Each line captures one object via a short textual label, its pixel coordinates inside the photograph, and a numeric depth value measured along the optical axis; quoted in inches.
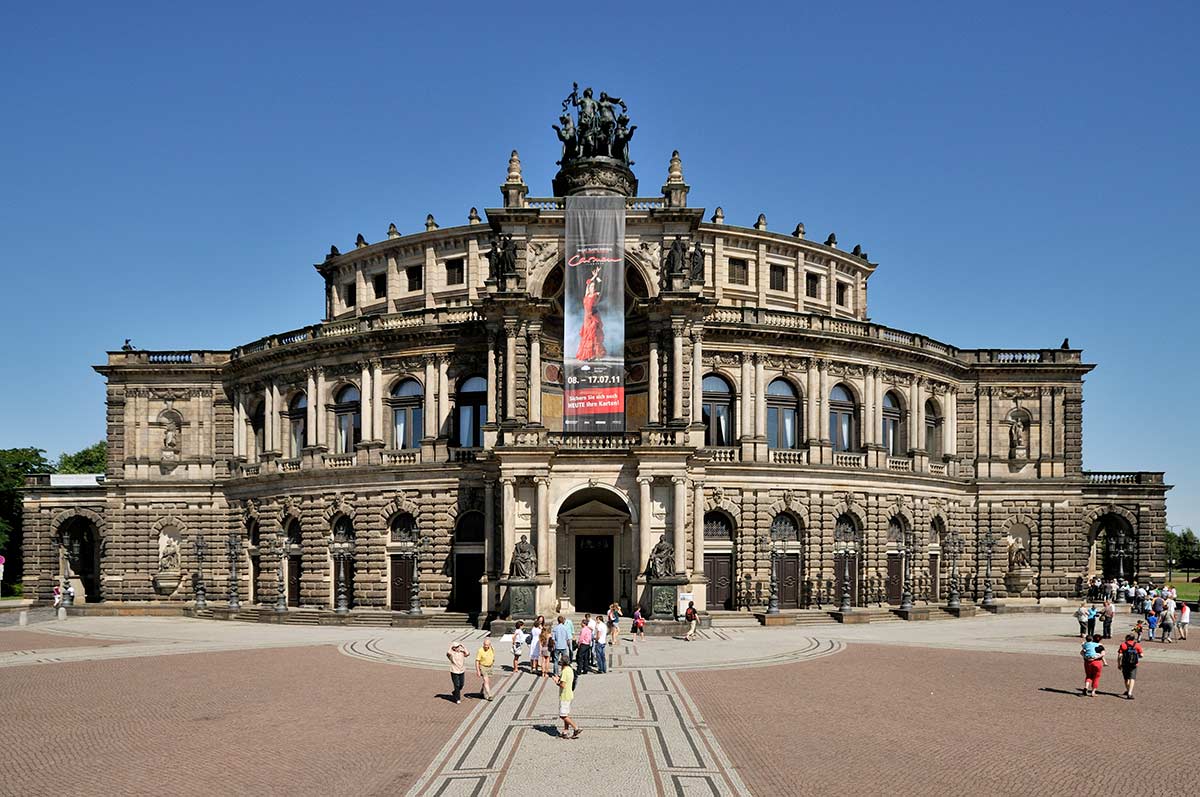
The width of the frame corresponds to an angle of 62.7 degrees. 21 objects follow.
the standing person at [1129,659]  1031.0
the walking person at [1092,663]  1068.5
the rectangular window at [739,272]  2509.8
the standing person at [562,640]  1196.5
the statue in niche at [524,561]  1785.2
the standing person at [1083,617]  1511.8
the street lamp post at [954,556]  2217.0
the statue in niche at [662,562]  1774.1
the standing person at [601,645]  1229.1
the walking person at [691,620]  1660.9
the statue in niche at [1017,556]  2466.8
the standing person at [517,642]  1286.9
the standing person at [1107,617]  1678.2
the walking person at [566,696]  843.4
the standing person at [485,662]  1034.1
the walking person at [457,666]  998.4
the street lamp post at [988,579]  2315.8
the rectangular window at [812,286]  2628.9
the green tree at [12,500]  3698.3
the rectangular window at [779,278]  2551.7
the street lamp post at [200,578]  2330.2
